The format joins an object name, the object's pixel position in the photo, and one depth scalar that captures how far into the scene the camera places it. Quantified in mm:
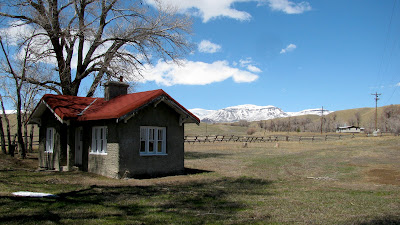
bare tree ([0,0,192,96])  24672
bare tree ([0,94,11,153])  28097
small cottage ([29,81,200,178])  15914
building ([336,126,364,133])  148975
